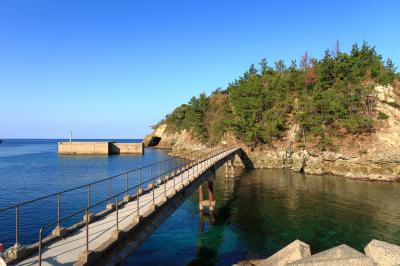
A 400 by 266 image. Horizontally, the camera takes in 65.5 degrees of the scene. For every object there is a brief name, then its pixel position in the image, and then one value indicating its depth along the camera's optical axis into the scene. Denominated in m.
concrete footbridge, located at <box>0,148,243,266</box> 11.01
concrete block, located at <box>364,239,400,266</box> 13.52
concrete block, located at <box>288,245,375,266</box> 12.49
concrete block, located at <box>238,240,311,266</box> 15.25
